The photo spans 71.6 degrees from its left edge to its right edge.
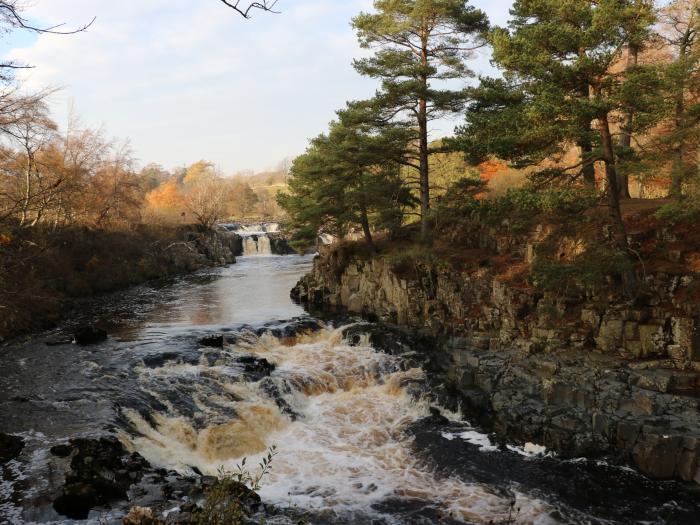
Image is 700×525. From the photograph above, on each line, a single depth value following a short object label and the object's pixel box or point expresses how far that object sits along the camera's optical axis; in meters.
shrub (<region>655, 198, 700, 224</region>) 10.97
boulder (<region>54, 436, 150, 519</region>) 7.86
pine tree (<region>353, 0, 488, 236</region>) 18.16
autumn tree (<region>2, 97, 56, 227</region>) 17.20
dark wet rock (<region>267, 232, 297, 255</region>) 54.47
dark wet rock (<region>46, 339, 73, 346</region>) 17.40
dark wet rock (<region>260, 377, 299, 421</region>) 13.66
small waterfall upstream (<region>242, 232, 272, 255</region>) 54.69
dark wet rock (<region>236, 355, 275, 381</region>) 15.05
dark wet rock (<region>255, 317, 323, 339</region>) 19.38
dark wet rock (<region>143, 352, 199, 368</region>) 15.40
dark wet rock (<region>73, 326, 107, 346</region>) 17.47
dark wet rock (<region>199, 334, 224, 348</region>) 17.50
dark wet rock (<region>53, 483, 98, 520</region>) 7.79
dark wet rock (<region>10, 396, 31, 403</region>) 12.12
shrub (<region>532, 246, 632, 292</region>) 11.97
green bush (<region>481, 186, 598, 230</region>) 12.15
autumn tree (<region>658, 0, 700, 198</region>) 11.59
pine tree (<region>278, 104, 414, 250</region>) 19.66
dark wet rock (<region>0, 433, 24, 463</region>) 9.37
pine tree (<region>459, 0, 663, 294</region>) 11.30
